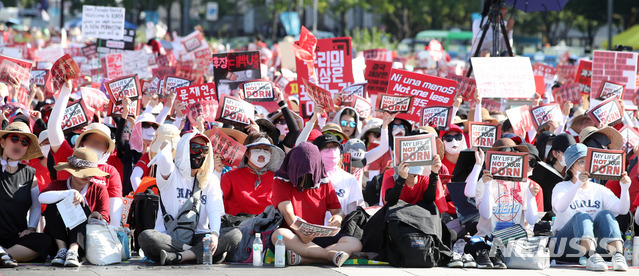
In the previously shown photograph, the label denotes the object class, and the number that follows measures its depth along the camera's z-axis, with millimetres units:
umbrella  29814
